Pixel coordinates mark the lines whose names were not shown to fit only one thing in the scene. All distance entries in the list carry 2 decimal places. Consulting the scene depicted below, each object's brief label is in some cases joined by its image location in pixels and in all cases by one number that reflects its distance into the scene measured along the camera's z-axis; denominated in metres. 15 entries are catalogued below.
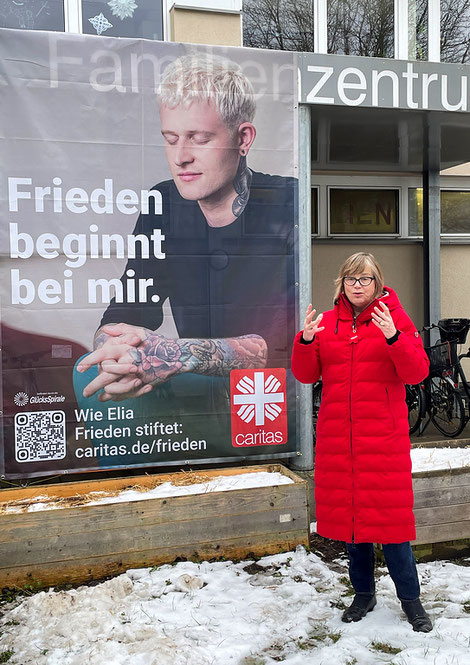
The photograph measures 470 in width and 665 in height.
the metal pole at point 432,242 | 9.19
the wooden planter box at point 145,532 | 3.93
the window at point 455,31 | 7.33
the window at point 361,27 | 6.75
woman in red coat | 3.36
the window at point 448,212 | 9.98
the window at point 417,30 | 6.91
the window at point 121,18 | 6.27
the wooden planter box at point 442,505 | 4.36
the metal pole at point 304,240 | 5.90
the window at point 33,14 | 6.16
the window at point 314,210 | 9.53
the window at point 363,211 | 9.71
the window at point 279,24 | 6.63
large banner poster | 5.31
